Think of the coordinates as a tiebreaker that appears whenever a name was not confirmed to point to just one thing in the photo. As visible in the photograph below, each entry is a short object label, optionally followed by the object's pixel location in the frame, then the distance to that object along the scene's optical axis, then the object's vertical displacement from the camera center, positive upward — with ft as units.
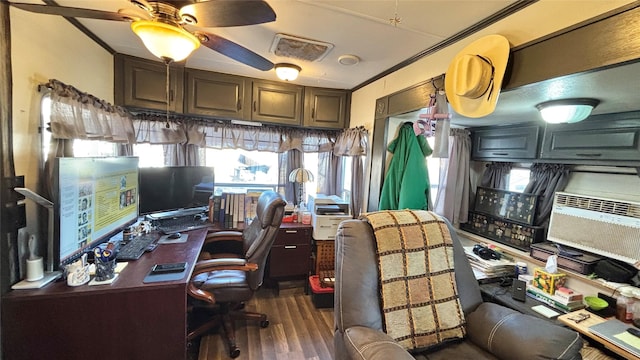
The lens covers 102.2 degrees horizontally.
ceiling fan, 3.53 +2.06
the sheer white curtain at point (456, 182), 8.76 -0.35
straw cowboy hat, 4.27 +1.70
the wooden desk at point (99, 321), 4.00 -2.73
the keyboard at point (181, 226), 7.26 -2.03
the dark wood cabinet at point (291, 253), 8.86 -3.08
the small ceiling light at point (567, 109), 4.79 +1.31
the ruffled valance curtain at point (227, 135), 8.56 +0.96
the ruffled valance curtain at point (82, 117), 4.91 +0.82
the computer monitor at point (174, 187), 7.27 -0.90
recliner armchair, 3.70 -2.47
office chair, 5.90 -2.94
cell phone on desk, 4.87 -2.13
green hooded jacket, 7.07 -0.15
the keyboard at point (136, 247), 5.41 -2.08
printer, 8.89 -1.71
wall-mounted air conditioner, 4.98 -1.00
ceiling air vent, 5.97 +2.86
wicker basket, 8.95 -3.23
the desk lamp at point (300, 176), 9.62 -0.44
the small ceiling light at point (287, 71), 7.32 +2.66
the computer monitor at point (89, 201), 4.23 -0.93
